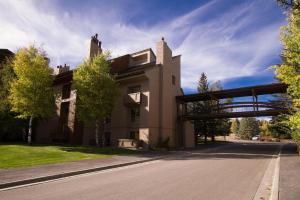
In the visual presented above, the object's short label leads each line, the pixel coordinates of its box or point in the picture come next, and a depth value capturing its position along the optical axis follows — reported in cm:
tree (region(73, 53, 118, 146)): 2638
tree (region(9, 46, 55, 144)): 2519
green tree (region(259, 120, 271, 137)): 9926
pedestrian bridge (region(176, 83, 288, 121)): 2907
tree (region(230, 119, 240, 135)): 11719
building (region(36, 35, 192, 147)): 2986
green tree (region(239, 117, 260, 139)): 9569
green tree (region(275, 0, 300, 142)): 966
